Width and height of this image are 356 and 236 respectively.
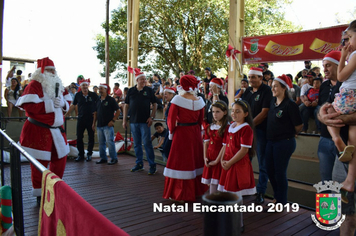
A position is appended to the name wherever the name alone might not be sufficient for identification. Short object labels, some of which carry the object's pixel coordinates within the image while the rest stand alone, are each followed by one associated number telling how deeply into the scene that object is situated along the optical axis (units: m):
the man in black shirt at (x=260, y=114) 4.48
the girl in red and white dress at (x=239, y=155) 3.59
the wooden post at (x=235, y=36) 9.31
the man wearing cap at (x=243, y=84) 8.82
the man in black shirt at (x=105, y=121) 7.32
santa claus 4.32
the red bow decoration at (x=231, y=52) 9.05
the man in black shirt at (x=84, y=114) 7.84
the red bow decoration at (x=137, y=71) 6.67
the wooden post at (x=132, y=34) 12.71
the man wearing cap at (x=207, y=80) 8.53
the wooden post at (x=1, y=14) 5.55
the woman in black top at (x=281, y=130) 3.92
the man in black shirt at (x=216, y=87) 5.78
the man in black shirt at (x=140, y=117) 6.43
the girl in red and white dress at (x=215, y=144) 4.14
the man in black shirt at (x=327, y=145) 2.88
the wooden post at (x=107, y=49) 18.44
